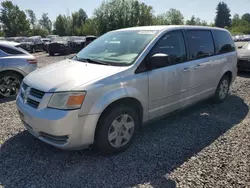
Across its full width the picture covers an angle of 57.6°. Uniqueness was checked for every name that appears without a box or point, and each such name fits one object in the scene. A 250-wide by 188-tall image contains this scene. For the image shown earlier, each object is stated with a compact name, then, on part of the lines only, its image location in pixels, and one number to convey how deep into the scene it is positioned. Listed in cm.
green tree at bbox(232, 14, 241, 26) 9561
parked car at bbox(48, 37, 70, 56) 1969
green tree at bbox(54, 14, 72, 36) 7269
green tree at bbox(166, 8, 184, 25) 7675
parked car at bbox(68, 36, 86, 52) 2105
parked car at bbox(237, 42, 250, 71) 866
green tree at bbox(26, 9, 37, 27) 11292
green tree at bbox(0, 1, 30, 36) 5512
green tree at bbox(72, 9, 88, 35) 7494
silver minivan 273
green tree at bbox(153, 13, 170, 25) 5009
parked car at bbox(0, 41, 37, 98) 593
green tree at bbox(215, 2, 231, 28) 9700
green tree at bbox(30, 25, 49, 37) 6806
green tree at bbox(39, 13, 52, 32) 11125
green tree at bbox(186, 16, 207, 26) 8649
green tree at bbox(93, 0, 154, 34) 4166
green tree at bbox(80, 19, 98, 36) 4394
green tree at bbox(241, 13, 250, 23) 10830
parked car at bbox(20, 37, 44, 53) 2422
